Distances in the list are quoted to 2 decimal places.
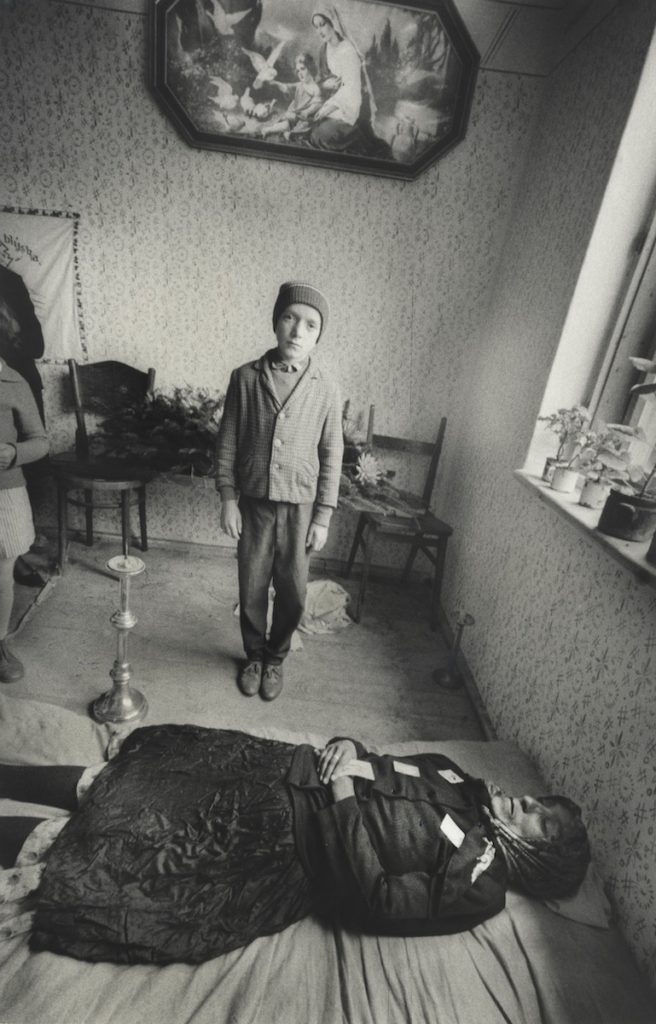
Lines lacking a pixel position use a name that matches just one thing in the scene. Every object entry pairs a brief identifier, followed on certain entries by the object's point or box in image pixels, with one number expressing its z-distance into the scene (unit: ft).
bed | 3.36
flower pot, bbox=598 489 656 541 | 4.62
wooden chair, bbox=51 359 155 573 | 9.00
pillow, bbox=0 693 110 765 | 5.22
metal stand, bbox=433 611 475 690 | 7.92
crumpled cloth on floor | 9.05
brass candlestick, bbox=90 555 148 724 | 5.98
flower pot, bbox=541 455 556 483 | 6.49
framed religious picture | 8.13
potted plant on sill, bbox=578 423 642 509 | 5.18
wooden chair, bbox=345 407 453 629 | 9.07
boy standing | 6.28
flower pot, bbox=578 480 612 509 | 5.59
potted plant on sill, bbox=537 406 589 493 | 6.05
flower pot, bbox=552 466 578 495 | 6.08
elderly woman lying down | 3.54
